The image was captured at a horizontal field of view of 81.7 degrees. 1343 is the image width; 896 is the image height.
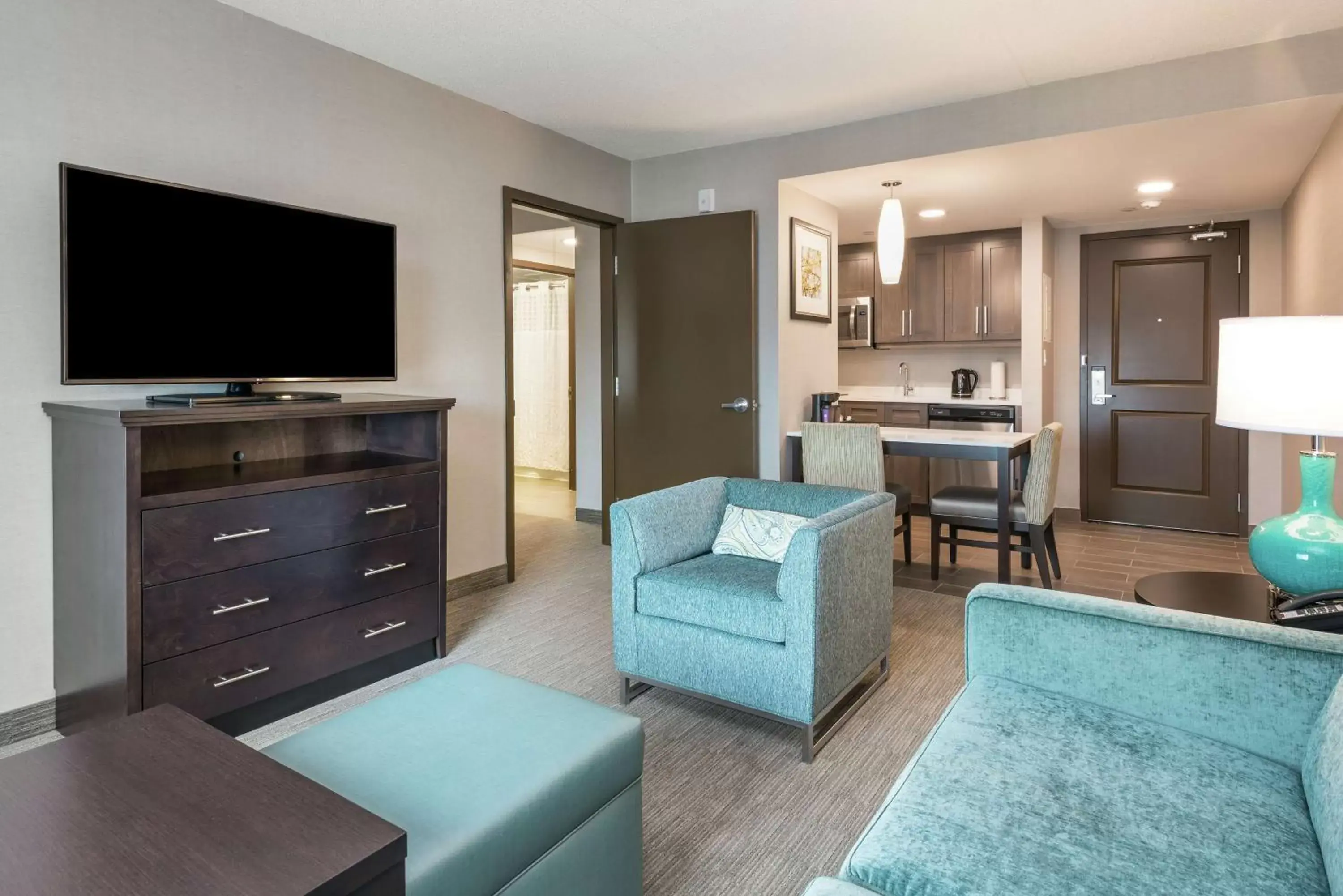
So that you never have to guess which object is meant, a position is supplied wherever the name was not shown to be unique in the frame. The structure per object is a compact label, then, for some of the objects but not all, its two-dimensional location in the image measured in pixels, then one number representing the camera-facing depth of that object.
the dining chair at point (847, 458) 3.91
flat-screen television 2.31
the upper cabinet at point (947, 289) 5.80
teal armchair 2.22
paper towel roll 6.05
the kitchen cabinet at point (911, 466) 6.01
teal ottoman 1.23
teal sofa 1.05
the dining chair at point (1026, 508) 3.76
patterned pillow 2.71
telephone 1.65
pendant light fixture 3.98
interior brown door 4.50
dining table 3.73
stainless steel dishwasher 5.73
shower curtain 7.80
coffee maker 4.61
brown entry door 5.32
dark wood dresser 2.20
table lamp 1.73
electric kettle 6.20
